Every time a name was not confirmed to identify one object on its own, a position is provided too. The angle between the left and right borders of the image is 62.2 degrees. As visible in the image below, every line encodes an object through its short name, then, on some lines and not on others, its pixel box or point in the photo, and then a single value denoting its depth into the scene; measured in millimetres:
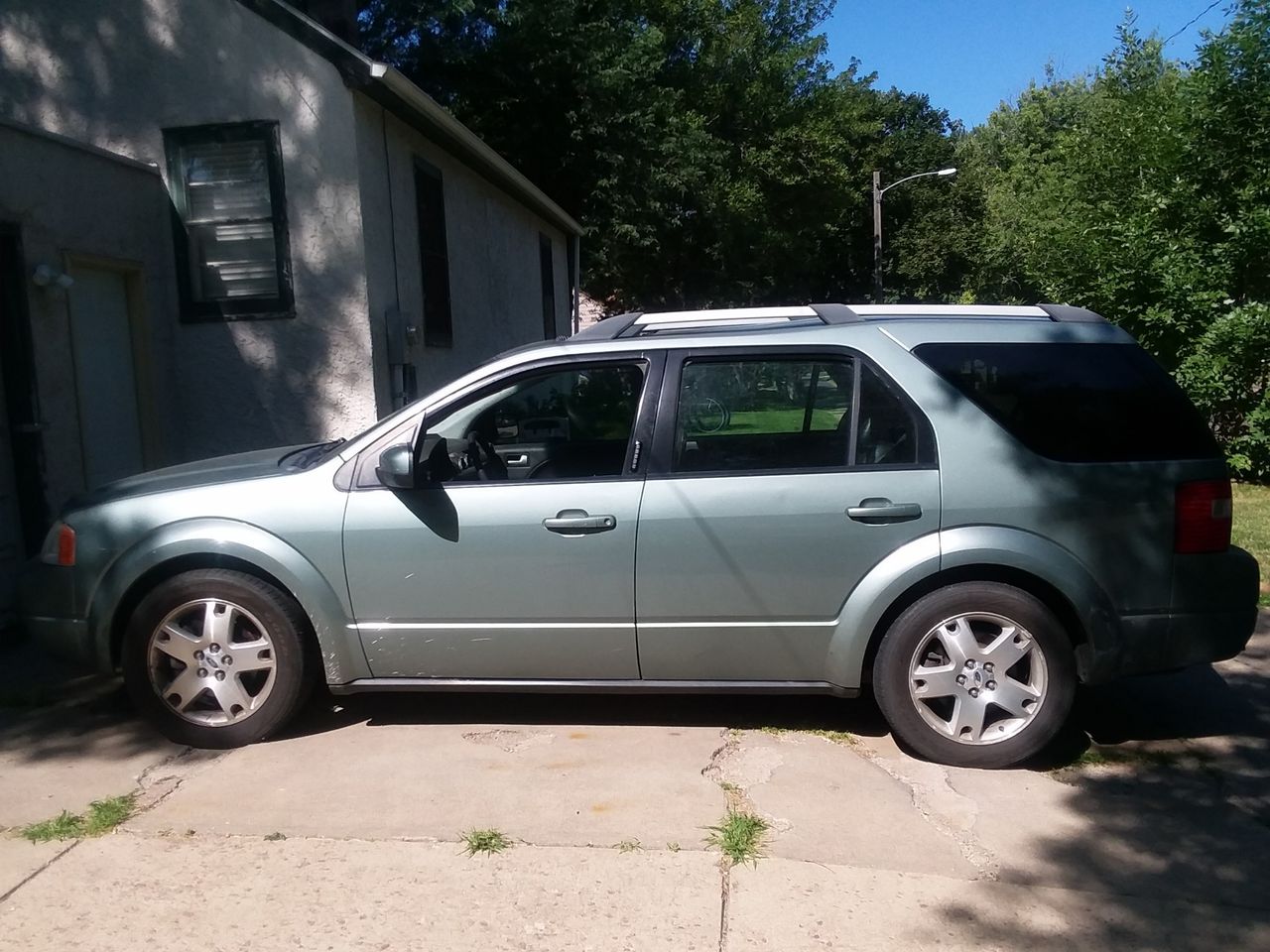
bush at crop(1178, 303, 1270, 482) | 9891
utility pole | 32312
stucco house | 8195
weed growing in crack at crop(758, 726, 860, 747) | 4477
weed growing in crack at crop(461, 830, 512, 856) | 3541
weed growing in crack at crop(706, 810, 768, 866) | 3494
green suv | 4082
